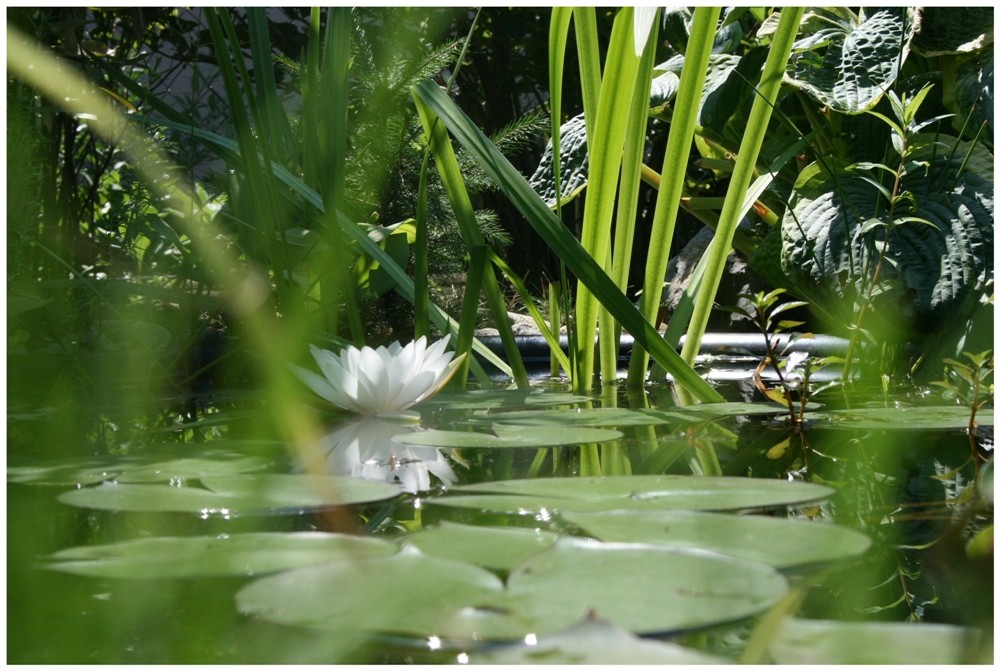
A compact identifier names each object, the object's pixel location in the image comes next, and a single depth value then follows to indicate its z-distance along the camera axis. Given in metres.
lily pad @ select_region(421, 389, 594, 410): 2.14
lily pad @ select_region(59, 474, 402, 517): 1.75
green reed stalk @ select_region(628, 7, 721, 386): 2.19
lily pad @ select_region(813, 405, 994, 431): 1.96
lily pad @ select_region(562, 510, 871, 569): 1.65
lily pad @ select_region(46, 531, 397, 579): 1.65
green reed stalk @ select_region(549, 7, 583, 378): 2.23
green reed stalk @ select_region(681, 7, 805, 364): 2.20
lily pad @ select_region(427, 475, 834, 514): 1.74
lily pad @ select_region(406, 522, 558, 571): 1.65
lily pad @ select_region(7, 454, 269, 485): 1.82
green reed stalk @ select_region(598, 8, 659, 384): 2.22
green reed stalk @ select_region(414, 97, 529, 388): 2.31
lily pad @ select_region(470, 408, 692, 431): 2.01
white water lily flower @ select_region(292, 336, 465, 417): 2.06
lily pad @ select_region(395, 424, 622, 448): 1.93
